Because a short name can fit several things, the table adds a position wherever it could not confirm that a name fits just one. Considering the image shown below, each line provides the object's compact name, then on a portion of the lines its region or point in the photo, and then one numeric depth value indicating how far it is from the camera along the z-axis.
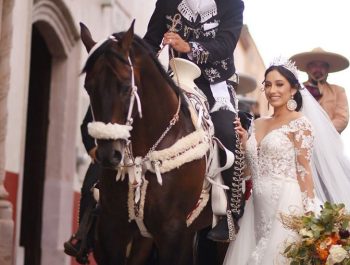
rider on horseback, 13.16
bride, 12.71
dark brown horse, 11.01
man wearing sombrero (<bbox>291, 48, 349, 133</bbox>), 17.01
